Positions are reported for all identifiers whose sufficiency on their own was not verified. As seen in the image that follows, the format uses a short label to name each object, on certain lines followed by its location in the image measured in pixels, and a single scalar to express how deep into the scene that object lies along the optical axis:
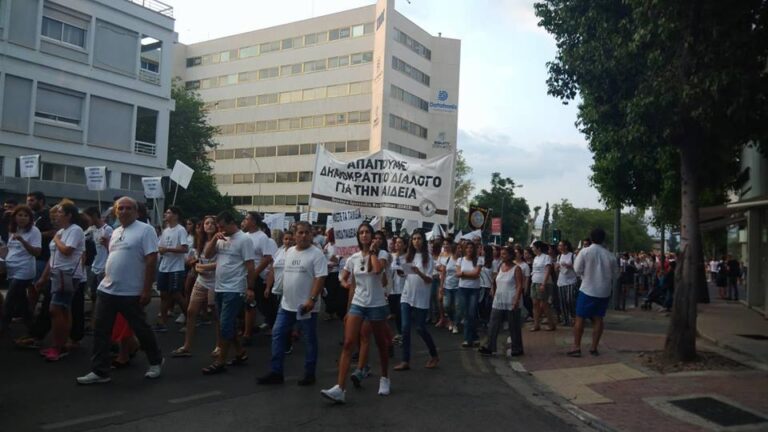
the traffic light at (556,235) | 25.58
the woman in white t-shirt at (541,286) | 13.71
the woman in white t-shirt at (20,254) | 8.39
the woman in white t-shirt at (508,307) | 10.27
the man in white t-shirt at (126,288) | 7.00
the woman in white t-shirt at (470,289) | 10.88
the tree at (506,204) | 75.44
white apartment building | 27.56
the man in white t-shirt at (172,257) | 10.59
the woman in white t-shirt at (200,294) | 8.52
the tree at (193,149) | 43.34
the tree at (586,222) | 109.06
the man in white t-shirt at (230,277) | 7.80
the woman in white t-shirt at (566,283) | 14.05
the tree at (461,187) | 78.19
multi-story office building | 58.34
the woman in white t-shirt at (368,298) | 7.18
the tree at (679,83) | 8.60
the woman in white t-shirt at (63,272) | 7.89
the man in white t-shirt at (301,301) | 7.31
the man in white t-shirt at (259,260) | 9.41
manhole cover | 6.57
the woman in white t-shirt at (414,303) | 8.83
